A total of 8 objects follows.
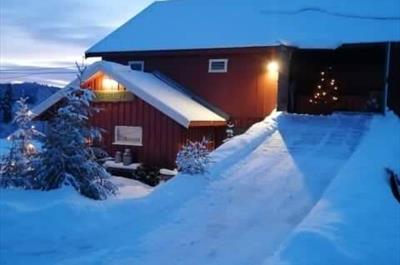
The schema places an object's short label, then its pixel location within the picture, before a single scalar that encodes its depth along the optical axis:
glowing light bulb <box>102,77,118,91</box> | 18.20
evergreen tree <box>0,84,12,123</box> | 45.91
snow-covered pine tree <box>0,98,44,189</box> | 10.34
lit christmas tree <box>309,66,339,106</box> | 19.98
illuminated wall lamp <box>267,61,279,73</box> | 18.41
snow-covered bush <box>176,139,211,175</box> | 10.31
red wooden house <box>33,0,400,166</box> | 17.53
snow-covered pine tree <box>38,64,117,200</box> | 10.10
